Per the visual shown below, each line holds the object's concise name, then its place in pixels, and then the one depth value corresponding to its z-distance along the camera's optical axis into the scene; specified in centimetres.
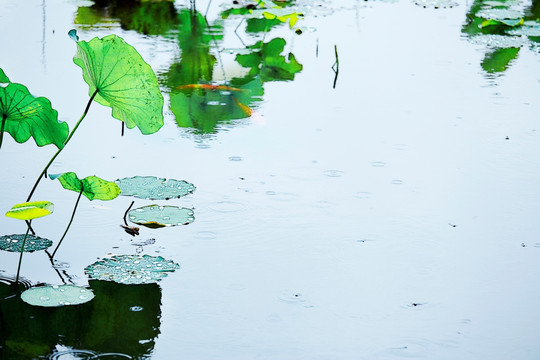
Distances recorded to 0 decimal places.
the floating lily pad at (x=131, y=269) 759
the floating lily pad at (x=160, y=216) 799
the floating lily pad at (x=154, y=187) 818
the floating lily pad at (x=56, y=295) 744
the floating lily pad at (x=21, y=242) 778
